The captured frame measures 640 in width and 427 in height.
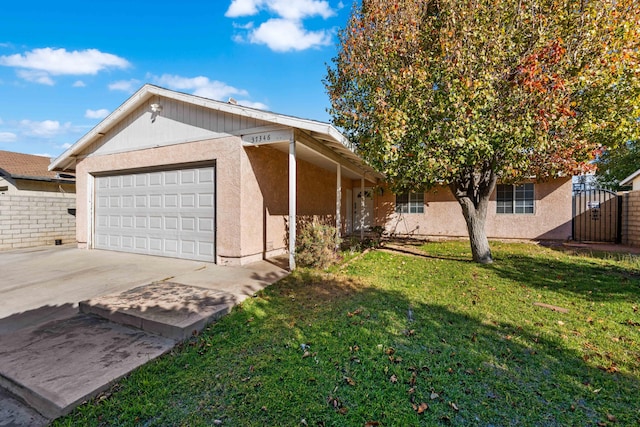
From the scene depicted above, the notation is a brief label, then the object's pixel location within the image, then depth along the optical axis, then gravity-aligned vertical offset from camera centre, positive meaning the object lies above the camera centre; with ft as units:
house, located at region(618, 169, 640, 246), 33.65 -0.58
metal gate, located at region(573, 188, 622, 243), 36.70 -0.67
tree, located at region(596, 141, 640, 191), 69.26 +12.51
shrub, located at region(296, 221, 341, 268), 22.21 -3.07
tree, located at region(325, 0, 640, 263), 18.02 +8.49
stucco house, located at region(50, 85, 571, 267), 22.82 +3.06
